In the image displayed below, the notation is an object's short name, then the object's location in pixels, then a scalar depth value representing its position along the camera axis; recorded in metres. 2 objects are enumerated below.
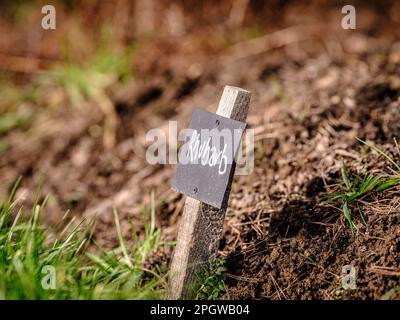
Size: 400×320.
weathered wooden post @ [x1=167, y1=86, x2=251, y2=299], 1.81
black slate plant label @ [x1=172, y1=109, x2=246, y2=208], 1.76
